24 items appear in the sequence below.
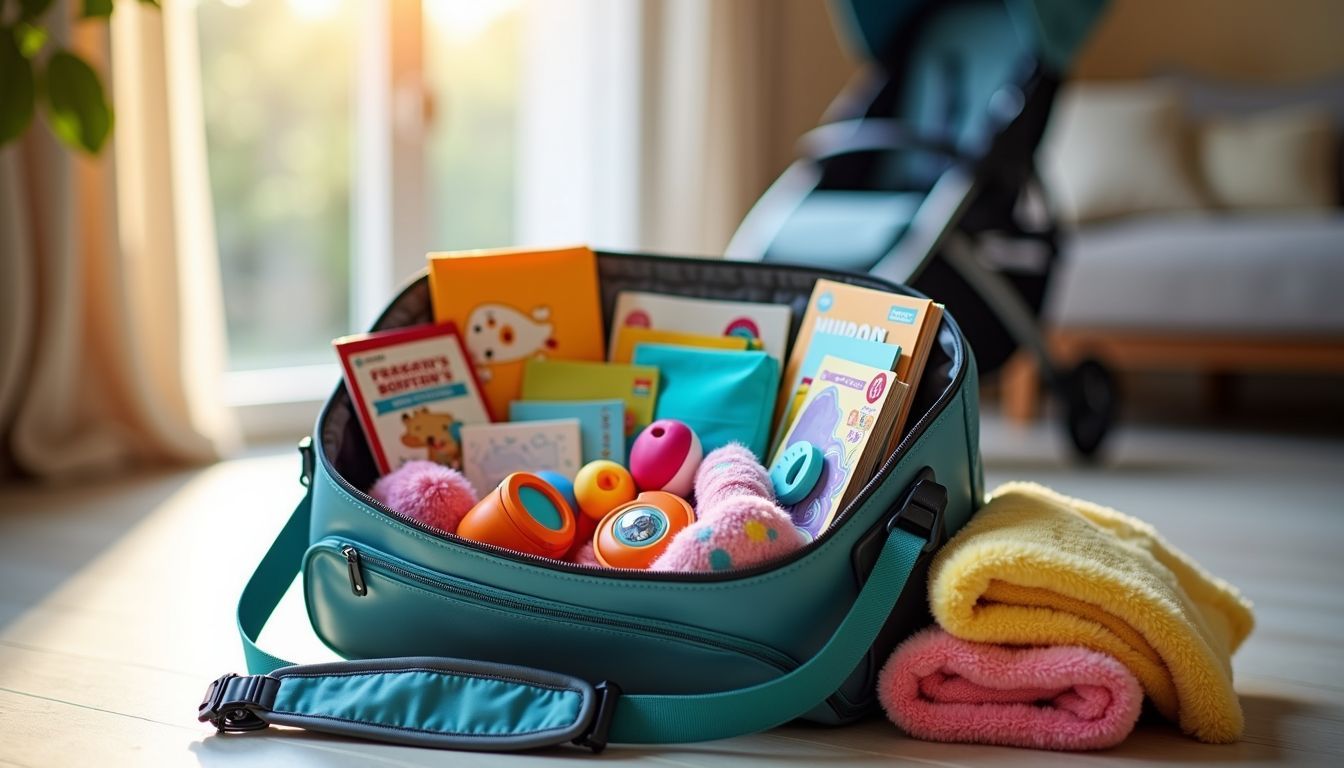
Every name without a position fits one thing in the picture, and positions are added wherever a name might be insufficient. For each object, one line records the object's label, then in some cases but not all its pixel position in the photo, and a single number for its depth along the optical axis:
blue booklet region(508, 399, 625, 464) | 1.23
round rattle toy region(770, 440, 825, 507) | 1.08
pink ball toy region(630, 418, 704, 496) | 1.15
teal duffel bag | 0.93
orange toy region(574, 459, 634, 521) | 1.11
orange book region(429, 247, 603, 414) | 1.28
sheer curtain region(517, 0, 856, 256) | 2.86
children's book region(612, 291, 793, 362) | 1.27
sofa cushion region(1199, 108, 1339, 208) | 3.24
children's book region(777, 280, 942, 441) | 1.09
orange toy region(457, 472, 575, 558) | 1.03
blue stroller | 2.06
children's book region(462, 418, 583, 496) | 1.21
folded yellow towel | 0.95
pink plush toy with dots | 0.95
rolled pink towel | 0.95
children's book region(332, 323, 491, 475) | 1.18
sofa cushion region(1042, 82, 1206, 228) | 3.28
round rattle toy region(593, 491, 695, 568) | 1.02
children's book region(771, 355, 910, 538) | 1.03
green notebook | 1.26
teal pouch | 1.19
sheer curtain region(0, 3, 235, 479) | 1.94
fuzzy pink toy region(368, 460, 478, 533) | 1.08
